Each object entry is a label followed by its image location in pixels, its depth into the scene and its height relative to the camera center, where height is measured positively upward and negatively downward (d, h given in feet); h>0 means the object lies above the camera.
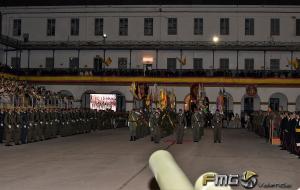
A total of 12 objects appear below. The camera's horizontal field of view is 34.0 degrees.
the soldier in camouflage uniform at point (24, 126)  71.79 -3.74
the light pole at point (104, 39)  173.08 +22.38
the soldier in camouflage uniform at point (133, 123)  84.23 -3.60
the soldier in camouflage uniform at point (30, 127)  73.78 -4.01
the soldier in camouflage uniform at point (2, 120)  70.38 -2.84
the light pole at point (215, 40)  165.40 +21.75
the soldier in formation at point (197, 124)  84.35 -3.62
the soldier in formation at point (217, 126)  81.76 -3.78
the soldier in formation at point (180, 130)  79.15 -4.38
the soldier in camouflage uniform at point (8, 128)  68.69 -3.88
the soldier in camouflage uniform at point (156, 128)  79.61 -4.21
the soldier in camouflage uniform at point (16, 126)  69.92 -3.65
